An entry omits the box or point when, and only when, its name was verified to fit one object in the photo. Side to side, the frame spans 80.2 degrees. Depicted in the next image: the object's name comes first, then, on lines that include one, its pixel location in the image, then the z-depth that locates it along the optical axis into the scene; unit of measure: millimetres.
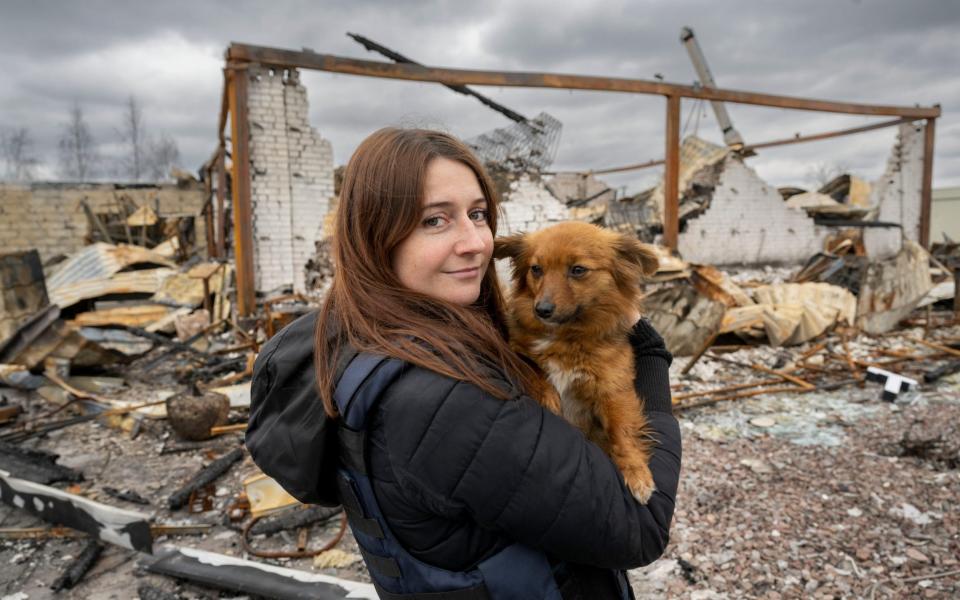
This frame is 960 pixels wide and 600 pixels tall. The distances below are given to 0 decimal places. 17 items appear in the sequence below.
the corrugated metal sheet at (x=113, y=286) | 10344
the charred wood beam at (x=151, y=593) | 3086
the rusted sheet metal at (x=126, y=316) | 9804
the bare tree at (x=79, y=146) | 38625
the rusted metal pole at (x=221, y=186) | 11857
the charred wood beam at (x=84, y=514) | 3451
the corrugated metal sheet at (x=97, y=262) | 11539
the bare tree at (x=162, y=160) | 39000
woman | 1045
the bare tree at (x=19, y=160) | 37672
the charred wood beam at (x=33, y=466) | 4410
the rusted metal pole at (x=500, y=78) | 8516
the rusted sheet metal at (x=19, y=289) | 7547
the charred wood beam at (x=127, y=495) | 4277
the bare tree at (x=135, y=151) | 38469
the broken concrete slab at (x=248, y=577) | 2967
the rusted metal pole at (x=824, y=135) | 15079
